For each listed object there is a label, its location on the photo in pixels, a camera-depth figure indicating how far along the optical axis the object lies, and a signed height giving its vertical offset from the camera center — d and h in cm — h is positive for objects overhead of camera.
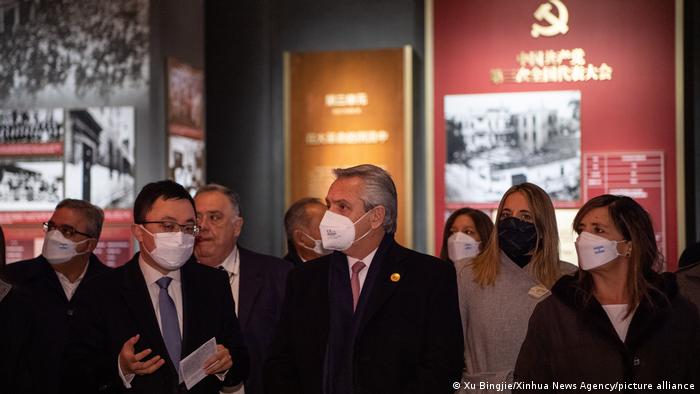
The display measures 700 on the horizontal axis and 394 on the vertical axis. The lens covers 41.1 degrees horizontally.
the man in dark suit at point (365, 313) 343 -52
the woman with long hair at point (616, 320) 341 -54
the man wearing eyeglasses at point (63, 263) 496 -49
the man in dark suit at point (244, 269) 466 -48
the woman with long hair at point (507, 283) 393 -47
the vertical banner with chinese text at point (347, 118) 837 +53
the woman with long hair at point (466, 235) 605 -39
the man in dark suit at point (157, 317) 339 -53
